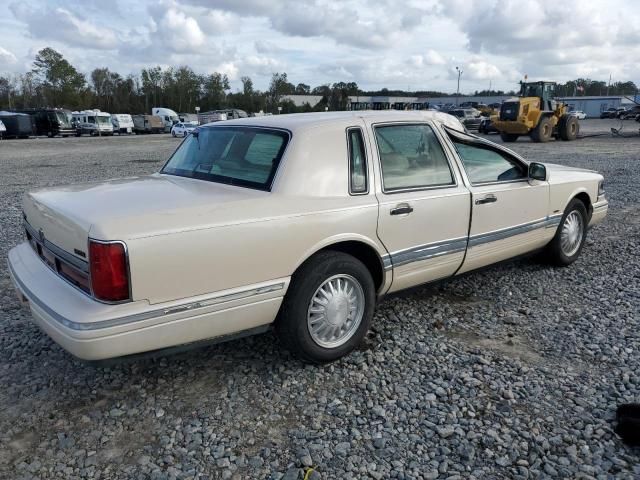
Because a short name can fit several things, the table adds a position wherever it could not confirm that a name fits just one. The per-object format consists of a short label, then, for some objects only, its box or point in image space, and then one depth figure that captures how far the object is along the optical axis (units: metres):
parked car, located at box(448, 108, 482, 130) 38.25
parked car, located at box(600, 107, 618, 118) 61.49
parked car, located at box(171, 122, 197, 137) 40.22
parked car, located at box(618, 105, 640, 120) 30.95
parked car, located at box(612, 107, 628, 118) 54.08
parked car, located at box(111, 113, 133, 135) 48.28
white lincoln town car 2.72
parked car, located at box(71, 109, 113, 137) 45.50
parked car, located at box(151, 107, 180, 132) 54.03
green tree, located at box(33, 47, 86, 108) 71.31
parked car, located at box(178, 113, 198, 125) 55.80
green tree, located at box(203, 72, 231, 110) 87.92
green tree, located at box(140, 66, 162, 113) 85.62
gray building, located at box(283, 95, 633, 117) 77.34
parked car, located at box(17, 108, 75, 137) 42.19
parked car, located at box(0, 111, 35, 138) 38.94
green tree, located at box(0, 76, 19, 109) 73.56
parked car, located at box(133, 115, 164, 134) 50.47
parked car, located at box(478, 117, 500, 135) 32.66
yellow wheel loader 24.30
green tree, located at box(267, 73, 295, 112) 86.91
